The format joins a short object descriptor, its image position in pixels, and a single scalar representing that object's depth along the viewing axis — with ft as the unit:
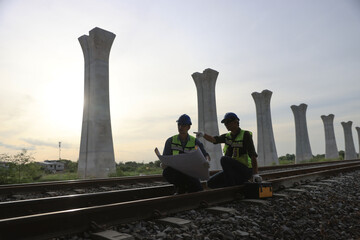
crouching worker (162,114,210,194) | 14.51
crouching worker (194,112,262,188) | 15.48
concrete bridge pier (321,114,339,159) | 126.63
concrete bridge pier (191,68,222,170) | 70.49
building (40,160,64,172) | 109.75
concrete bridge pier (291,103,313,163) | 111.65
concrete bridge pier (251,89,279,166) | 91.61
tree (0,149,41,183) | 37.06
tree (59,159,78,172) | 88.97
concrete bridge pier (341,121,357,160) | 138.62
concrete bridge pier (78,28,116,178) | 48.60
